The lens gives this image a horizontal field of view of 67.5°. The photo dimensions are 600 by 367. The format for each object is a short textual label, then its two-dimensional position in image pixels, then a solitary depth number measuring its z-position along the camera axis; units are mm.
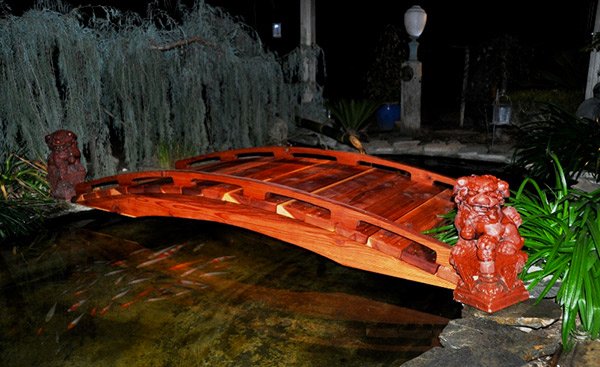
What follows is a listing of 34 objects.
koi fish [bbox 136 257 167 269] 4109
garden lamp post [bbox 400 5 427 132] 10191
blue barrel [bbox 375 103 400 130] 11008
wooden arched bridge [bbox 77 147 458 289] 3371
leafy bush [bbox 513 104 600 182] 5180
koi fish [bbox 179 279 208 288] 3734
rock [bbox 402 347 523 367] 2395
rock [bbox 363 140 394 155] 8914
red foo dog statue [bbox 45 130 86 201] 5219
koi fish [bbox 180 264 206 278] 3918
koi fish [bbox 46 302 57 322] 3303
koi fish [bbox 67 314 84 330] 3179
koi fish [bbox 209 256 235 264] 4183
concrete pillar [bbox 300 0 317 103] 9276
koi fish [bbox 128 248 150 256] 4354
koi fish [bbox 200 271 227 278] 3912
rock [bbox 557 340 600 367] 2292
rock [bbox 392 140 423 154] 8828
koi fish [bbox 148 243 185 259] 4312
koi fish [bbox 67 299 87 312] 3412
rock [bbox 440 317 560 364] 2475
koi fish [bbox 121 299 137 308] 3428
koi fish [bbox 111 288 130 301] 3568
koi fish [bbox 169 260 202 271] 4050
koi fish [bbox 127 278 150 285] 3805
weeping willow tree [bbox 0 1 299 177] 5309
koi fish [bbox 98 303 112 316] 3336
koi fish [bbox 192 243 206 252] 4434
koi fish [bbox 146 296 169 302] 3506
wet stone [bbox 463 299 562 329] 2729
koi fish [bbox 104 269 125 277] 3957
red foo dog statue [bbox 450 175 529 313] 2789
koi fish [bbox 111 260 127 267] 4138
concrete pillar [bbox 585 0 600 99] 9203
